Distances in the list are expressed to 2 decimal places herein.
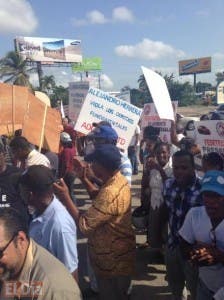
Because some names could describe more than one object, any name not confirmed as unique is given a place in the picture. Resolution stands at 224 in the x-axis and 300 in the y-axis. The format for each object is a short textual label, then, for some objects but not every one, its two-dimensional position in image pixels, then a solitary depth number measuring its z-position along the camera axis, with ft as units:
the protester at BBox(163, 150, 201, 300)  6.89
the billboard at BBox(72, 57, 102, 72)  133.80
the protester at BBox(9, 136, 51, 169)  9.75
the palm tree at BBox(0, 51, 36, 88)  82.51
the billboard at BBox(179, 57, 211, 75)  149.17
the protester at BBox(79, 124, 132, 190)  8.86
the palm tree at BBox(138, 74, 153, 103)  115.38
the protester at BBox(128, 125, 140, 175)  20.93
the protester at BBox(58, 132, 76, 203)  13.82
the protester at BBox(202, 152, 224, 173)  8.13
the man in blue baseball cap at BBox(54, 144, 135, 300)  5.88
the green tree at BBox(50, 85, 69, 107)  90.67
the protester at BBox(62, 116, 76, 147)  18.04
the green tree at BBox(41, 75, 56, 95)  91.31
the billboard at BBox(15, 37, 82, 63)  111.76
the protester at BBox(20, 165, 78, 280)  5.02
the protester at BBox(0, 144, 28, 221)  7.66
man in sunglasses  3.61
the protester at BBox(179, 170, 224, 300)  5.49
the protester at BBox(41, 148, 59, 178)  12.54
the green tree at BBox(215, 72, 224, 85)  148.14
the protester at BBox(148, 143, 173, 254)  9.25
